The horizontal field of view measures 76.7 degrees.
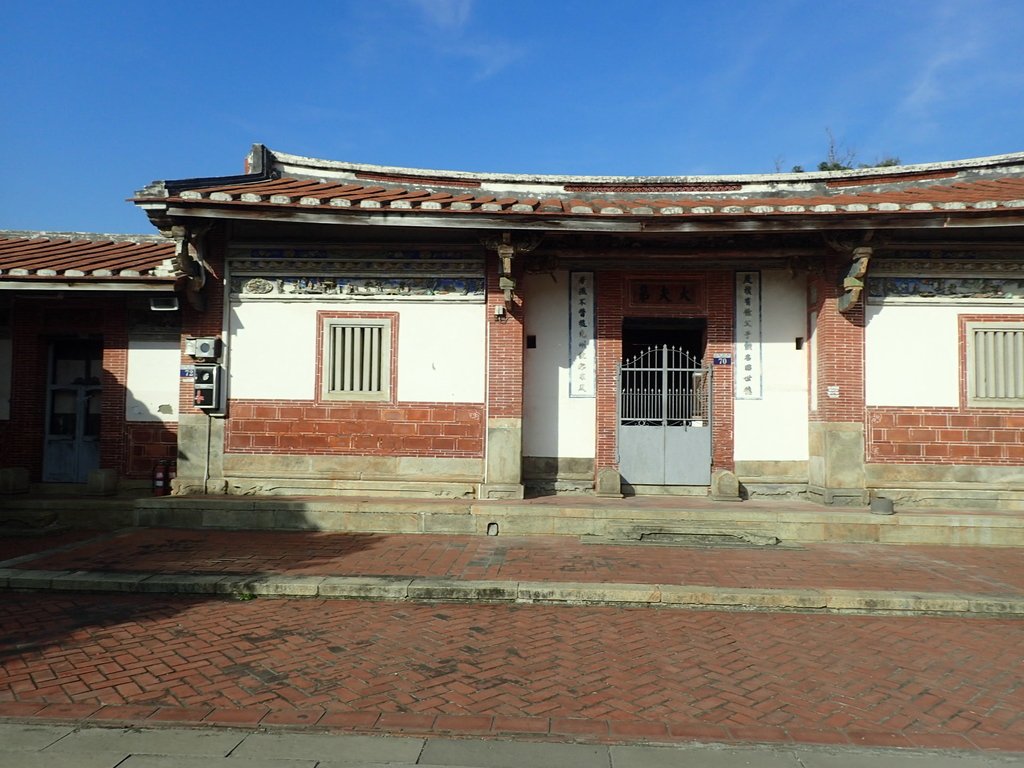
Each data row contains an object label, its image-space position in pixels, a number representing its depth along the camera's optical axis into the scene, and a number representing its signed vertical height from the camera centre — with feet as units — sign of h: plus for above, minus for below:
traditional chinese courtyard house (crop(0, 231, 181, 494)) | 34.99 +1.73
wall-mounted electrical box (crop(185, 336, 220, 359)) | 32.99 +3.40
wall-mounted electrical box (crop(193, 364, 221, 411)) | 32.99 +1.38
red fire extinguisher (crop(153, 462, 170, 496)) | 33.86 -3.43
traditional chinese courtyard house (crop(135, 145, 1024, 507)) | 31.83 +3.79
